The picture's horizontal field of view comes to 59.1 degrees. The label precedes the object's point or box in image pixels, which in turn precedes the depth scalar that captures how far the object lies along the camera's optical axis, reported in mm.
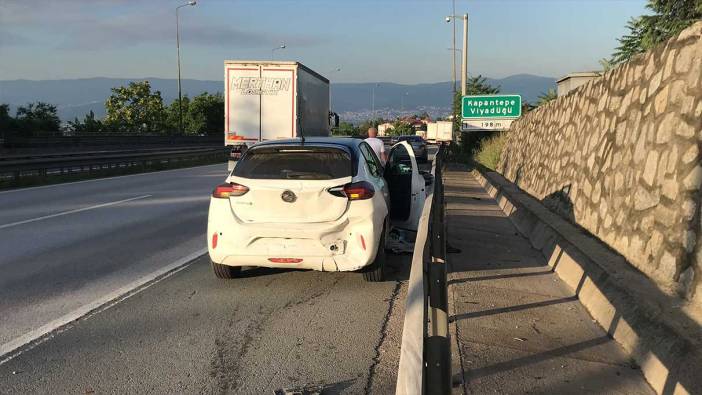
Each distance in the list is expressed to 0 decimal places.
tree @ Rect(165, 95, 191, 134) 65688
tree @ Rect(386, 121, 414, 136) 100262
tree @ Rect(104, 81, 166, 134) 62219
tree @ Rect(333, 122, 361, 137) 100938
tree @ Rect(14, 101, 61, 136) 42156
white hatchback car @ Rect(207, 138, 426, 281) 6172
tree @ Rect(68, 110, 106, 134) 53675
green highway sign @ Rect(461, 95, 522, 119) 28953
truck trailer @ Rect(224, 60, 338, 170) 19859
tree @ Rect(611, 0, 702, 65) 13298
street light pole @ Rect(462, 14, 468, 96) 34969
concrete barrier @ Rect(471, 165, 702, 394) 3804
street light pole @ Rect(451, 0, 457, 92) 46509
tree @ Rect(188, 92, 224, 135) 67188
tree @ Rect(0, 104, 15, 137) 39809
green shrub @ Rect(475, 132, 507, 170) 26781
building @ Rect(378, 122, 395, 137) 128875
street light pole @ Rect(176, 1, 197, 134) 46750
